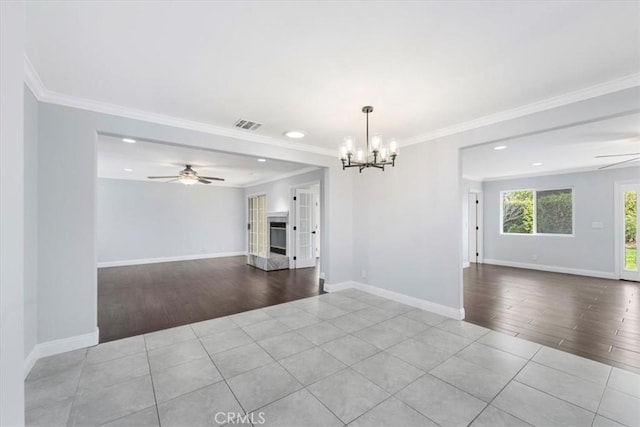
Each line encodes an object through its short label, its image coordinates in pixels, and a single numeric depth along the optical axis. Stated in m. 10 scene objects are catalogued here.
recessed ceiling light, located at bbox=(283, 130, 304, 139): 3.73
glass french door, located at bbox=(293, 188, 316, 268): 7.19
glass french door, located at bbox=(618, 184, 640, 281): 5.70
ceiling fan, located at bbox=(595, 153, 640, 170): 4.62
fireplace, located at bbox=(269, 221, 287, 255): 7.46
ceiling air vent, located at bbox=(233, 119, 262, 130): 3.35
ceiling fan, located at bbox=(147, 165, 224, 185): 5.91
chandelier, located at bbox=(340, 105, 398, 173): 2.75
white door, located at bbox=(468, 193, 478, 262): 7.82
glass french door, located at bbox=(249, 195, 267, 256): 8.50
